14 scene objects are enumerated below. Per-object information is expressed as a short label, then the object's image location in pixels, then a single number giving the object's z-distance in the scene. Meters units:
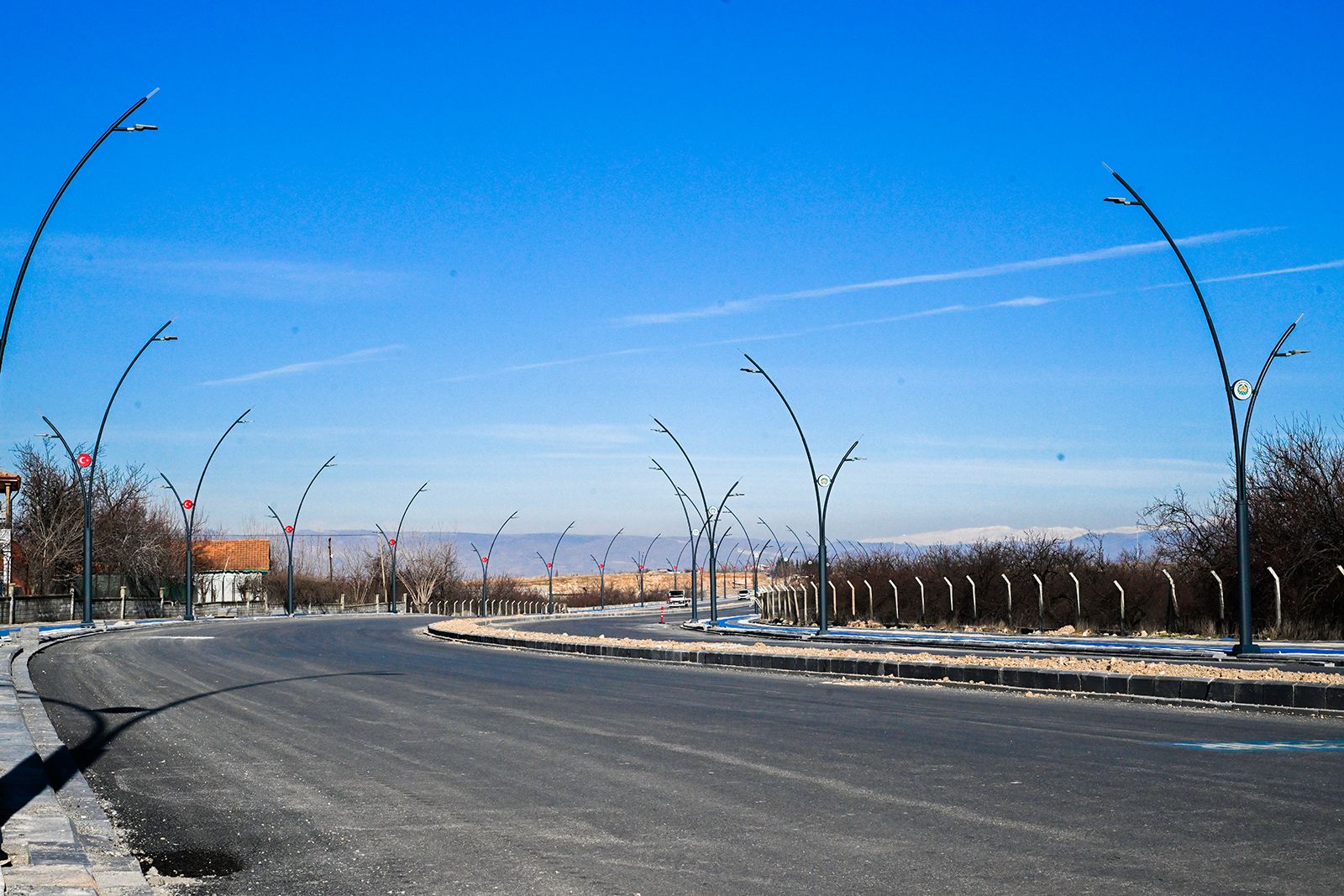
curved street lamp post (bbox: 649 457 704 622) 61.53
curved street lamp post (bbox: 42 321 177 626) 41.28
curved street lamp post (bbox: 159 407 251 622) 58.42
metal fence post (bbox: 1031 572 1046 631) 40.72
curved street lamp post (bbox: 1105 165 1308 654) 24.70
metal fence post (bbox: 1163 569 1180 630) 36.48
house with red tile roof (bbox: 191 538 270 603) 100.06
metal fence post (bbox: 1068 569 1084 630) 38.99
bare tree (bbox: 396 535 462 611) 116.56
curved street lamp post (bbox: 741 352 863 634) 39.31
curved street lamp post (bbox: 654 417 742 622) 55.34
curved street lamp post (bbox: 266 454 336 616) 71.40
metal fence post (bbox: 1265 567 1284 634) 30.94
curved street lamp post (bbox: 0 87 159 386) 16.66
